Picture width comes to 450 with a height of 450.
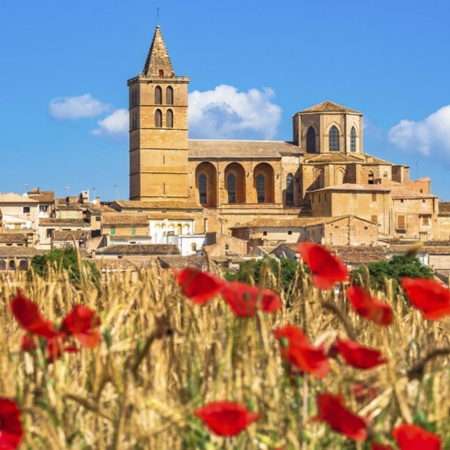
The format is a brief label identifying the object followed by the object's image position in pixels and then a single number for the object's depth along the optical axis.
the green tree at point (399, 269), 48.26
